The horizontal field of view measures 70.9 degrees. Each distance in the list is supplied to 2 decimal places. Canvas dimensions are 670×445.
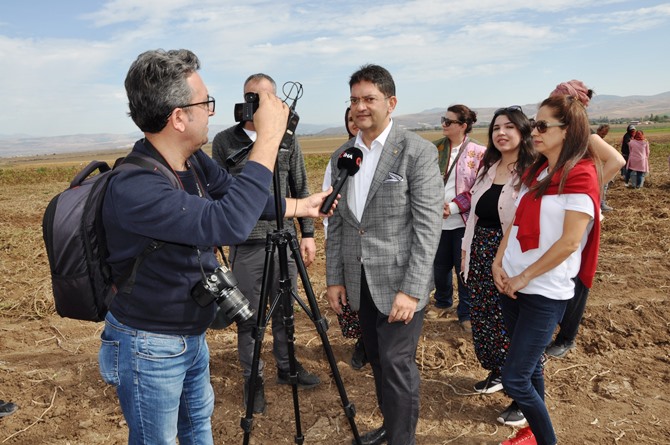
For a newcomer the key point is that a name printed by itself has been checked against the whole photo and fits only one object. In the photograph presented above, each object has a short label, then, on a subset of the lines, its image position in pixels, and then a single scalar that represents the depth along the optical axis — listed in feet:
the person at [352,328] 14.90
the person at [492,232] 13.34
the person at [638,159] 47.83
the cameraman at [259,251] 13.48
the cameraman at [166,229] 6.44
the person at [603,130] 40.57
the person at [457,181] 17.03
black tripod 9.05
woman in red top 9.38
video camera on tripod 7.61
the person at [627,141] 51.85
